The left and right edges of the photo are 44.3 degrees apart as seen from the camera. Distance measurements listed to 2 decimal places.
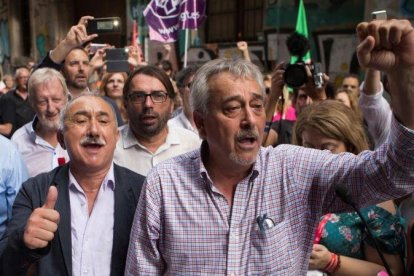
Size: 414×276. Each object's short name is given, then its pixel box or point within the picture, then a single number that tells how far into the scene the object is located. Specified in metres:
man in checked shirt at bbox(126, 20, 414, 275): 1.59
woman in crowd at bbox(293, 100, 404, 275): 1.95
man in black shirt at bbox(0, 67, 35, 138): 5.13
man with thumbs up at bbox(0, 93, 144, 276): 1.89
